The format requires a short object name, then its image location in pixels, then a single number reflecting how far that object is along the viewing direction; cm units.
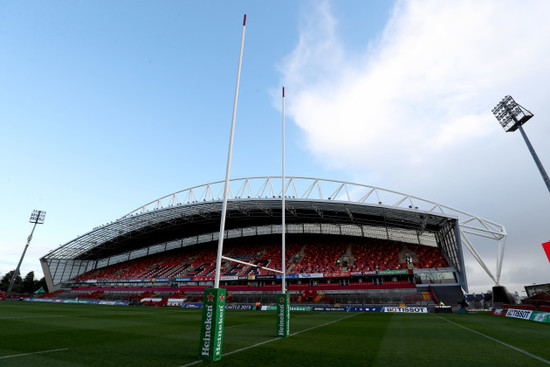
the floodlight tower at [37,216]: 5910
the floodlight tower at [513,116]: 2467
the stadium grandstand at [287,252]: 3809
